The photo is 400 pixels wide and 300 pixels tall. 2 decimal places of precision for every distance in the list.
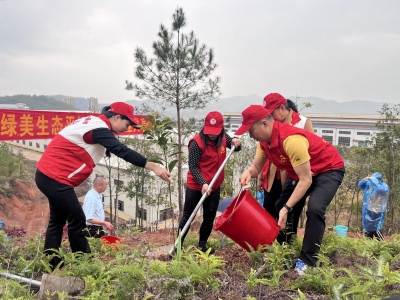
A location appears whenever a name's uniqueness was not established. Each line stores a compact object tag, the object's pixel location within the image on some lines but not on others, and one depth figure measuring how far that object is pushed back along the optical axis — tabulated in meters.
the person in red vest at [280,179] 2.78
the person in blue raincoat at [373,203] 6.07
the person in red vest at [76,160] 2.38
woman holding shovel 2.94
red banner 5.99
